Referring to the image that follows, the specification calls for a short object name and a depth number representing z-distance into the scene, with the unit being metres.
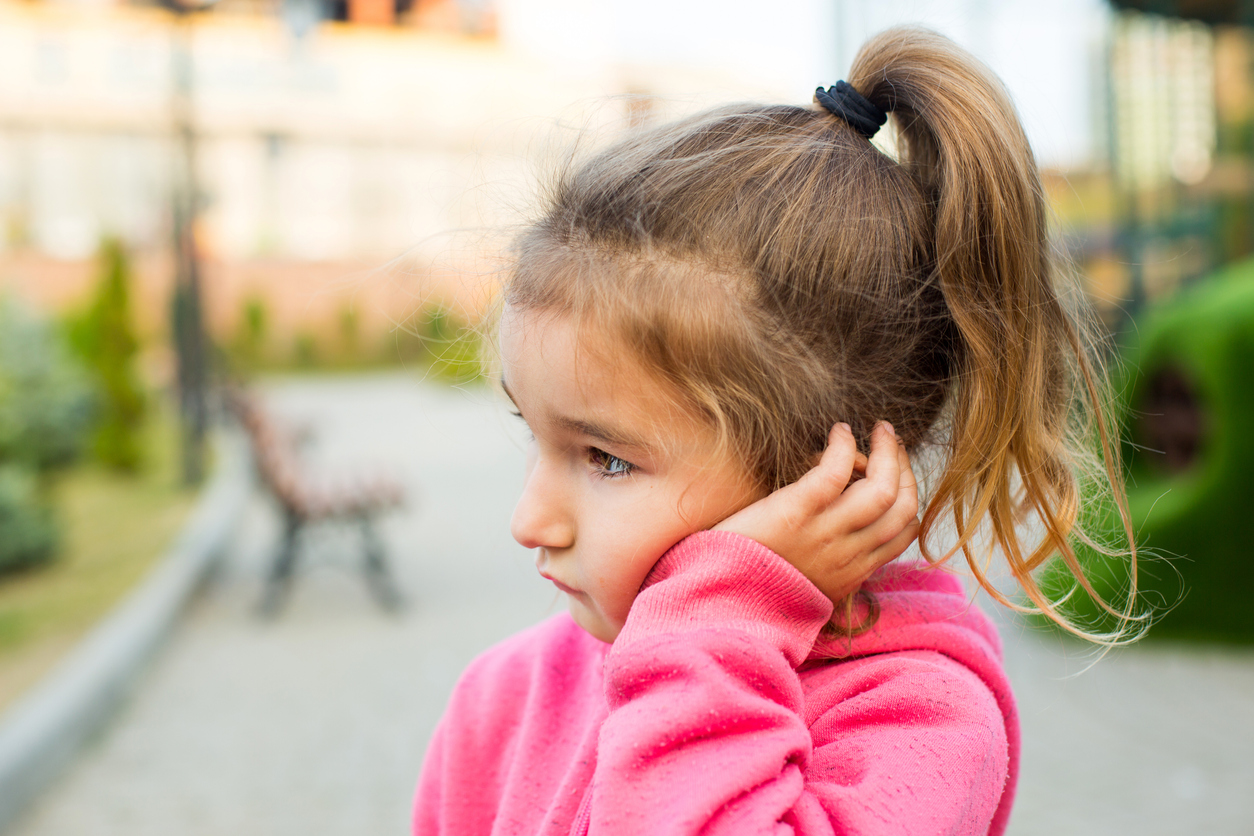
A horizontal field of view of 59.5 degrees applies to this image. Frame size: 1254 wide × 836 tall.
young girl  0.99
